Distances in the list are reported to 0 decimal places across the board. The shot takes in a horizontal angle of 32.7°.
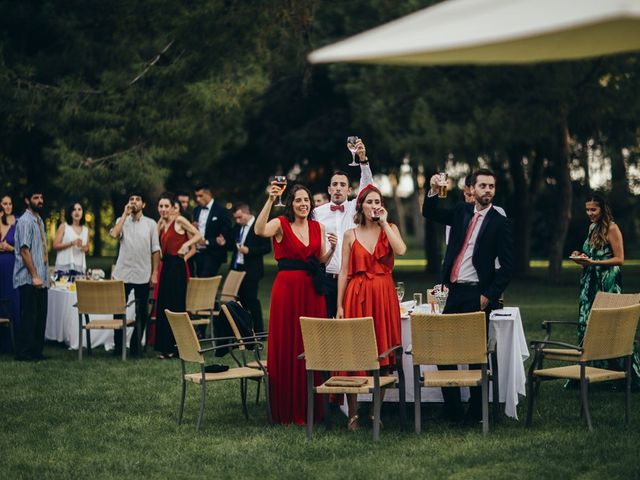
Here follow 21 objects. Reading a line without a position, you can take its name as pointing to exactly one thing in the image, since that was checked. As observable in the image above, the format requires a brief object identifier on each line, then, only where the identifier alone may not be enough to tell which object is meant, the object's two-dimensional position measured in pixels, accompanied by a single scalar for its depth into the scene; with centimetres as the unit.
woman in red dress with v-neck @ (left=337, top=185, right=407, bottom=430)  855
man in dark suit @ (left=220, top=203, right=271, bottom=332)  1461
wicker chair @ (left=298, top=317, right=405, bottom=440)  795
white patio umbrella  390
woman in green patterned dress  1062
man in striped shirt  1288
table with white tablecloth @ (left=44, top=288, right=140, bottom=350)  1433
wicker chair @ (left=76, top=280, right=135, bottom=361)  1313
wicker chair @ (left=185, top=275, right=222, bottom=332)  1391
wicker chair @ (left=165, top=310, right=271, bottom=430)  870
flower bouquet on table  912
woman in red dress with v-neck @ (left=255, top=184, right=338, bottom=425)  891
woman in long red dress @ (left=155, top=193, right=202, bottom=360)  1347
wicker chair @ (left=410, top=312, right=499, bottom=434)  795
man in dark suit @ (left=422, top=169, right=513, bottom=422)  854
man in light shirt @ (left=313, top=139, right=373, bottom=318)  1037
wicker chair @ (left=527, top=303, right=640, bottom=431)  828
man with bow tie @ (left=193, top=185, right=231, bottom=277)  1520
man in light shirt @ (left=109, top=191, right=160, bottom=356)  1368
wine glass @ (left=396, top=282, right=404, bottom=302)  904
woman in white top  1531
